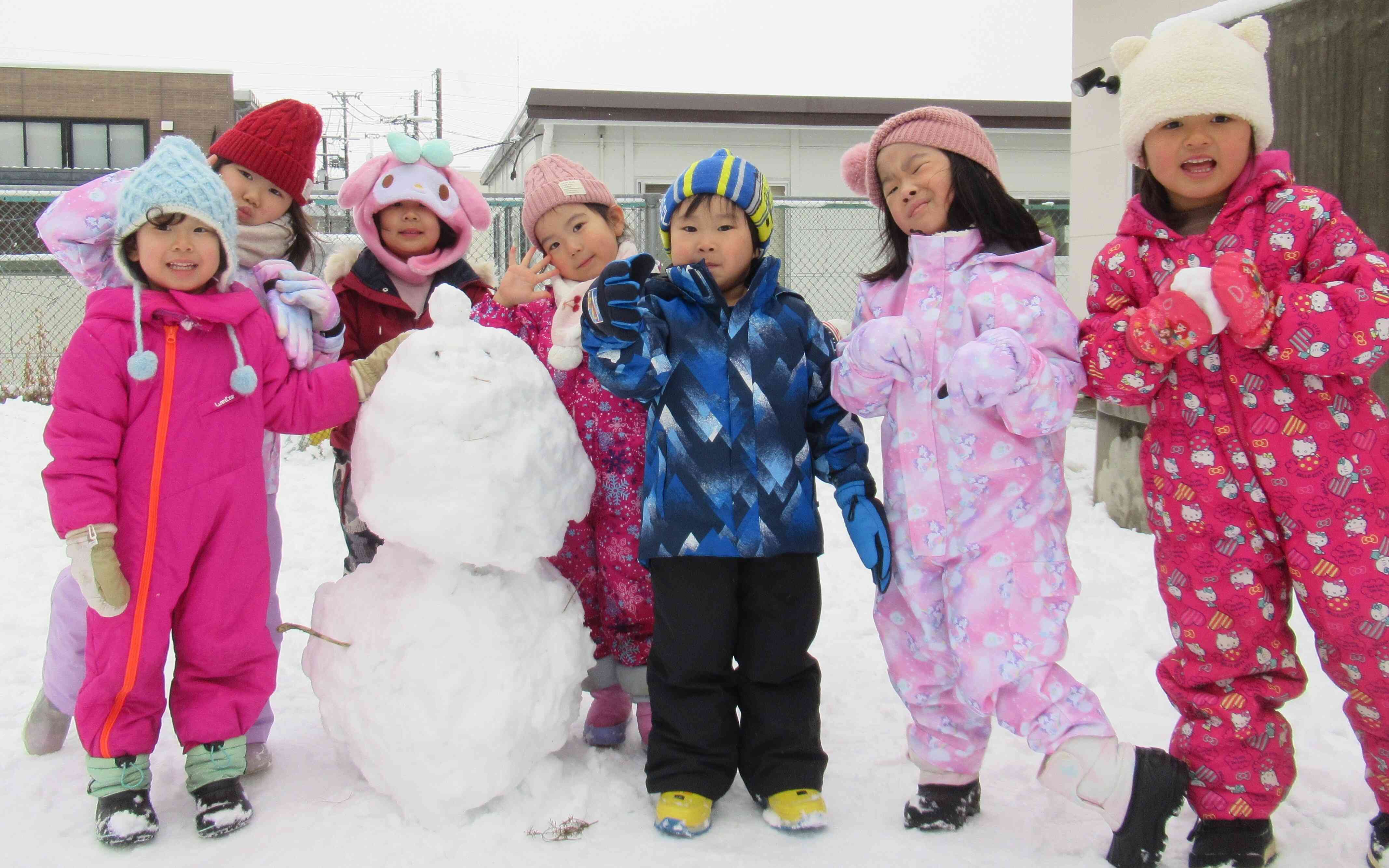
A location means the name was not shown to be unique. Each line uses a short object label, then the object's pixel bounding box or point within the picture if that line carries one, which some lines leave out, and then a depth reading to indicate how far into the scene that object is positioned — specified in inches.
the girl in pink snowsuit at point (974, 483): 78.7
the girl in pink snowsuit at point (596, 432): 101.3
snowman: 84.1
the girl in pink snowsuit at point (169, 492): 83.9
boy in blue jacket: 87.8
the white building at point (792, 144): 444.8
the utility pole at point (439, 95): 1270.9
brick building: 791.1
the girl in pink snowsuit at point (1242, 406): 73.8
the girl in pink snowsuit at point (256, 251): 91.4
